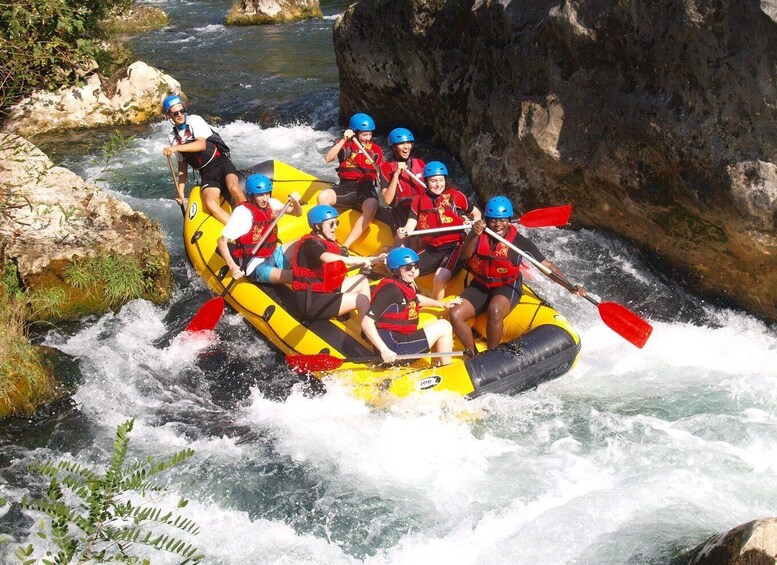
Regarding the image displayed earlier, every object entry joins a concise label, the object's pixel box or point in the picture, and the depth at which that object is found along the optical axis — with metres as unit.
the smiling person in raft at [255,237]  6.75
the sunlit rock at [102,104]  11.52
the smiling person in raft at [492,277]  6.06
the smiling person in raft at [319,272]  6.20
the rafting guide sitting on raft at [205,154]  7.53
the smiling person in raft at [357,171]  7.59
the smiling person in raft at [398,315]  5.73
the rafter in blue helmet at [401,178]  7.14
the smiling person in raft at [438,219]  6.62
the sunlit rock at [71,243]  6.91
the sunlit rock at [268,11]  19.27
